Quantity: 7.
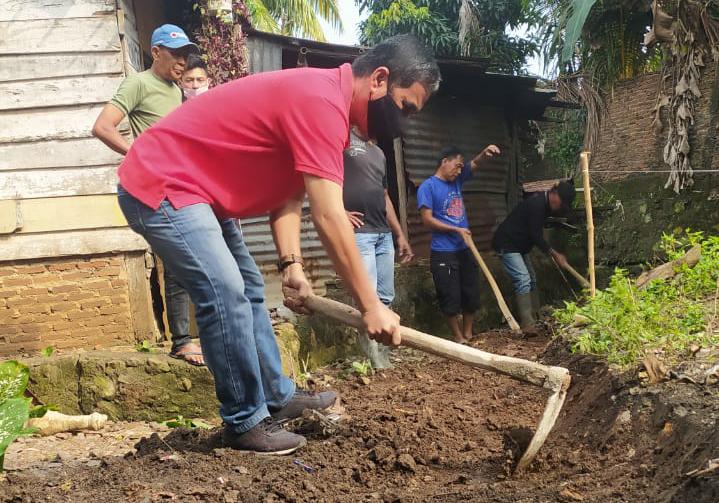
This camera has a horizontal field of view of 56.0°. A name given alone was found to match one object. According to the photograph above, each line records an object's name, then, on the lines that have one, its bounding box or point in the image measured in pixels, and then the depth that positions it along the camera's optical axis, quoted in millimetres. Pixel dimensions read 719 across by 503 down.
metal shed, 6770
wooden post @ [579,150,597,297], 4770
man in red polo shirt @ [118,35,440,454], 2400
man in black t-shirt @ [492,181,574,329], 7211
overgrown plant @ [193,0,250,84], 5863
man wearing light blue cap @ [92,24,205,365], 3877
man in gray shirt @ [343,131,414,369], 4805
